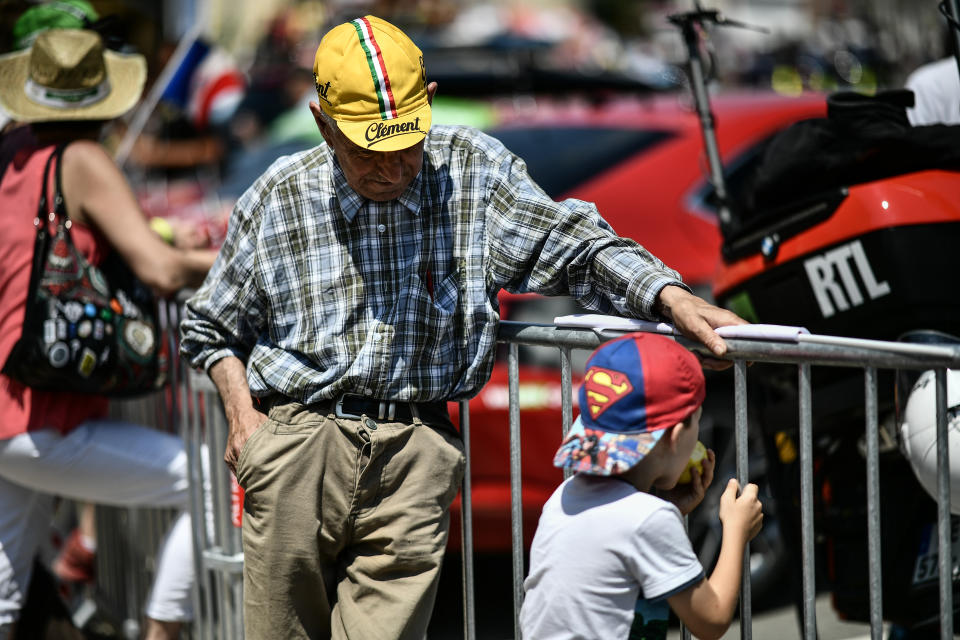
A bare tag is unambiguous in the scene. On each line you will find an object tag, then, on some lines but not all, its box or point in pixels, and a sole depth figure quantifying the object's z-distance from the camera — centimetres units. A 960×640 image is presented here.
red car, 883
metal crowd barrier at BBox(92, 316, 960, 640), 437
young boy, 427
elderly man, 509
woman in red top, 678
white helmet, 507
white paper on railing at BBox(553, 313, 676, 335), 495
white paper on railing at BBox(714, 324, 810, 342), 463
